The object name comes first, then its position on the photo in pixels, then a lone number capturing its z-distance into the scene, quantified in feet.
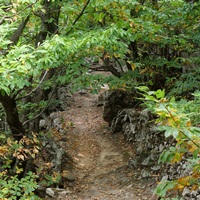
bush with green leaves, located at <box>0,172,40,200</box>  17.98
